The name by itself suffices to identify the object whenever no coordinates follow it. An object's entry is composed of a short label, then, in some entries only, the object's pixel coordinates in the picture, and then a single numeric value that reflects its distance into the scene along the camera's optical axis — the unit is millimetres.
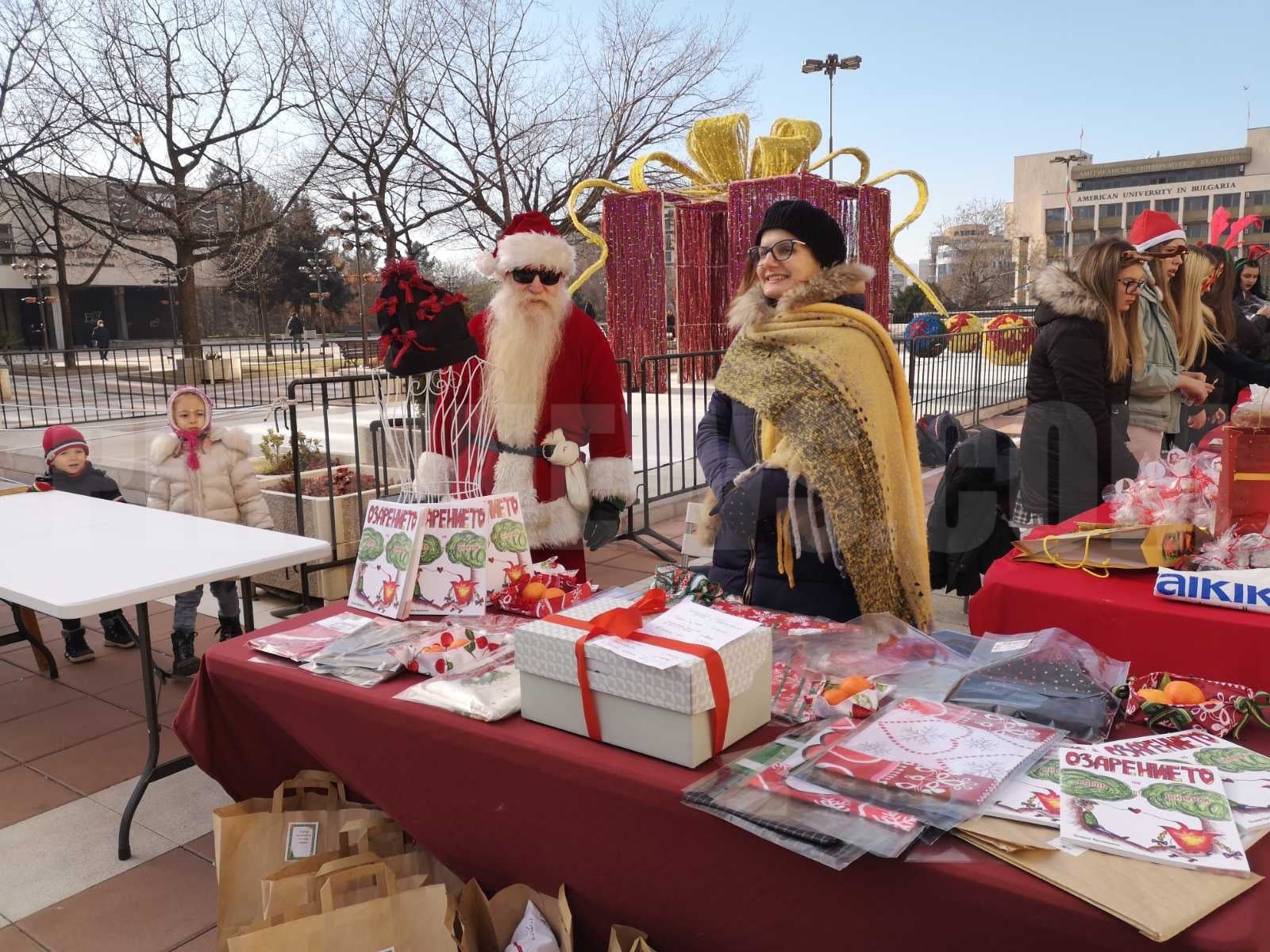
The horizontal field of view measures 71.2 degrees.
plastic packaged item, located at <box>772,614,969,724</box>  1551
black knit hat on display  2463
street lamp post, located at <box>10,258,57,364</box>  26038
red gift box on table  2180
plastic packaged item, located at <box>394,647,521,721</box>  1598
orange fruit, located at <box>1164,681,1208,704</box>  1438
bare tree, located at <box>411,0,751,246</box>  15531
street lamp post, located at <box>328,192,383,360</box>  15789
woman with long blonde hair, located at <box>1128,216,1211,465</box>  3562
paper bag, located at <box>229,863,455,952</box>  1524
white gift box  1348
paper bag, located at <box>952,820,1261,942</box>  979
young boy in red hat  4438
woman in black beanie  2275
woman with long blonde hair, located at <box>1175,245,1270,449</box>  4168
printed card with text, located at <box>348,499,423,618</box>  2111
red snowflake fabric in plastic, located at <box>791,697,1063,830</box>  1201
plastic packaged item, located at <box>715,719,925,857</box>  1146
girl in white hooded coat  4160
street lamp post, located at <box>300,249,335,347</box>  40094
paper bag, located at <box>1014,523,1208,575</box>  2223
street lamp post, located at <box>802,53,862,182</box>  22047
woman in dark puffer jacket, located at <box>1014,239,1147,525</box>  3260
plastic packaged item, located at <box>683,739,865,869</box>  1141
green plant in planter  6000
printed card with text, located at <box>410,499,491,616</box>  2129
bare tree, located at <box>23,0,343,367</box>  15086
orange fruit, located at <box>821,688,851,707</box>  1522
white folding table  2479
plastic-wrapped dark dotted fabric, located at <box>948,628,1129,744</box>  1422
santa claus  3154
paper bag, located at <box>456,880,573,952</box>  1537
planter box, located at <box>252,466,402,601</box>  4895
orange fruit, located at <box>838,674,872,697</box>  1536
